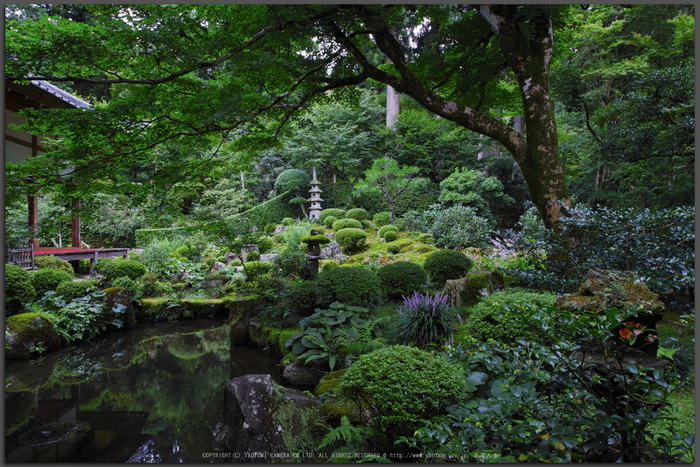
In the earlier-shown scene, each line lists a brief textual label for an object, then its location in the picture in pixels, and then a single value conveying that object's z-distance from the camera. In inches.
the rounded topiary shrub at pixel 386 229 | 453.1
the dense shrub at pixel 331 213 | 560.9
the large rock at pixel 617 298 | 80.2
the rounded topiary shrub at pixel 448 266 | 239.9
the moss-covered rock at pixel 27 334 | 191.2
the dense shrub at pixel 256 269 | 276.1
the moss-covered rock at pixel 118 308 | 246.4
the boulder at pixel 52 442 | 105.3
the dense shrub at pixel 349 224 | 478.6
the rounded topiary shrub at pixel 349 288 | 193.2
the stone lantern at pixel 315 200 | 595.8
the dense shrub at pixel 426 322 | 152.0
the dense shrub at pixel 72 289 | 241.2
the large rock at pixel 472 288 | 182.5
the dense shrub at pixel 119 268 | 295.0
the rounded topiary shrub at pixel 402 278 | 224.8
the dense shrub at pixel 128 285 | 270.2
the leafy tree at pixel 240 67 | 143.2
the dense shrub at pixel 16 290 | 211.5
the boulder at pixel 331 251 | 400.1
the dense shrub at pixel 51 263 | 283.8
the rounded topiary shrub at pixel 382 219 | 510.0
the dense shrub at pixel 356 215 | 542.9
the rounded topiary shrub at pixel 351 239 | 423.2
